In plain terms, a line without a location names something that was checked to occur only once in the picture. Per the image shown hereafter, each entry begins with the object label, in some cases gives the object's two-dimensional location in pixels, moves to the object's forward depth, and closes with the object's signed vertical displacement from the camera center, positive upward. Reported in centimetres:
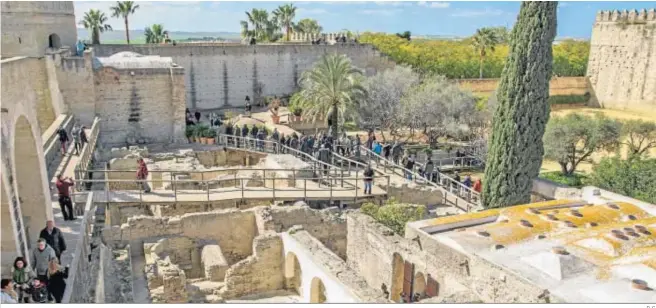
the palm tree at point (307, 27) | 5475 +139
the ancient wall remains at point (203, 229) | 1420 -492
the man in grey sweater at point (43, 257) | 902 -351
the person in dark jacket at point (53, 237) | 978 -344
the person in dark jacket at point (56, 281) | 849 -365
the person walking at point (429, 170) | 2028 -465
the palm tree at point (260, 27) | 4916 +121
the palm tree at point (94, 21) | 4225 +139
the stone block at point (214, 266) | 1359 -544
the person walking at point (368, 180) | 1766 -437
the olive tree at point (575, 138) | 2806 -483
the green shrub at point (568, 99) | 5055 -519
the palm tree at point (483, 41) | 4944 +5
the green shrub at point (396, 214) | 1534 -478
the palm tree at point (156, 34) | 4528 +47
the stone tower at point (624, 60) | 4522 -149
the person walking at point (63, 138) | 1930 -338
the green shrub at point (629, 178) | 2044 -510
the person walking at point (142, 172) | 1725 -404
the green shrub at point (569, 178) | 2617 -654
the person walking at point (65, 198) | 1215 -348
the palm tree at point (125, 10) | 4253 +227
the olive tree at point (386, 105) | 3234 -372
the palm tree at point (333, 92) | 2742 -251
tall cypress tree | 1680 -190
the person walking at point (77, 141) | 1961 -355
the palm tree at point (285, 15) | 5156 +234
